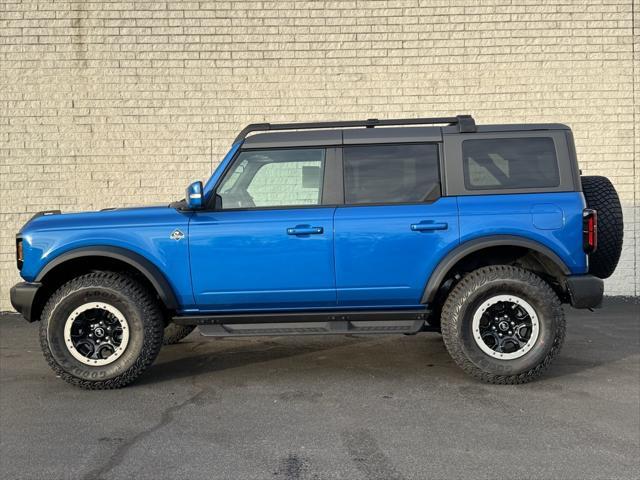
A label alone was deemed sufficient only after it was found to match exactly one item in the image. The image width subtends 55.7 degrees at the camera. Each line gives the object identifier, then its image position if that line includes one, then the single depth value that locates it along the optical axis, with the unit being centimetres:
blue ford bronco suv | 479
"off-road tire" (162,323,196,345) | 613
